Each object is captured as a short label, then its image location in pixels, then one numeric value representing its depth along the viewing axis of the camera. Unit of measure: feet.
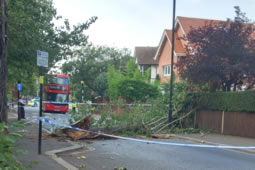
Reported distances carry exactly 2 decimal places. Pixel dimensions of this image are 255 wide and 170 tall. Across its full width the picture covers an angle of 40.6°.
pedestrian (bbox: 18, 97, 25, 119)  67.92
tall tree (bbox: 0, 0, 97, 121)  40.22
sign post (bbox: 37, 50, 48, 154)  30.37
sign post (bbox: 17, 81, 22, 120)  68.52
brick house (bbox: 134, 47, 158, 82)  170.36
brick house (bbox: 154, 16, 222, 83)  114.52
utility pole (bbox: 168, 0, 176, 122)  57.25
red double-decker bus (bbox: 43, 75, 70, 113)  108.37
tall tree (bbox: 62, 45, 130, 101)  176.55
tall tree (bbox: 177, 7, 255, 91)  57.52
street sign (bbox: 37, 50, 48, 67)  30.45
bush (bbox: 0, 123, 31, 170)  13.07
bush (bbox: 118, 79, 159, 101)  110.15
